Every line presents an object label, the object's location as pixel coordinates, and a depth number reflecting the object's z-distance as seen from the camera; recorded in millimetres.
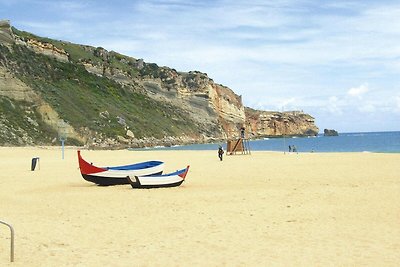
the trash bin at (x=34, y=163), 30375
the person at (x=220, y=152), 38644
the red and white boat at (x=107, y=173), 21859
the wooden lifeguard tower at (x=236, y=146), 48812
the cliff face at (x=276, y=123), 166875
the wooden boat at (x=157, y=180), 20297
